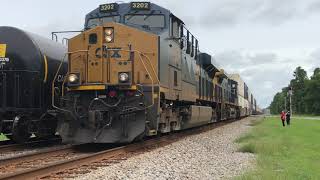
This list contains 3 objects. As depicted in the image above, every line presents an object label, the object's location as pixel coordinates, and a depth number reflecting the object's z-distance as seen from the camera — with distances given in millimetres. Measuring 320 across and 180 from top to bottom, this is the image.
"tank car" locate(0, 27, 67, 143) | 13336
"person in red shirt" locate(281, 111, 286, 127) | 30453
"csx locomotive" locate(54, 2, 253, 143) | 11883
